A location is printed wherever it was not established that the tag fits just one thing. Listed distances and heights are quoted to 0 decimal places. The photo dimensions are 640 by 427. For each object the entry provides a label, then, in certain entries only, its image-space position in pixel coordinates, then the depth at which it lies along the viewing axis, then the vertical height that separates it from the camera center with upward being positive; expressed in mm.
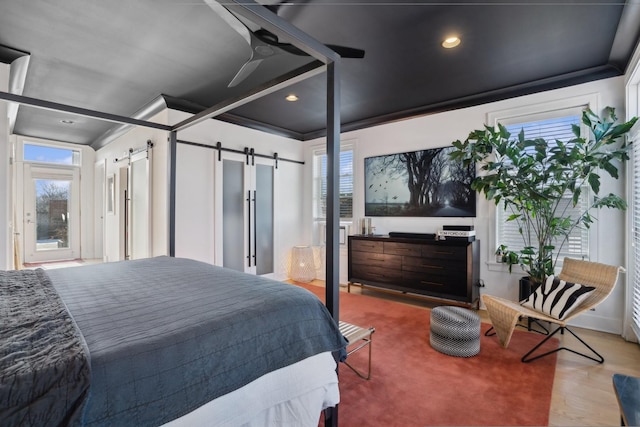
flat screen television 3977 +389
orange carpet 1810 -1203
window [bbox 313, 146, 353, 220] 5141 +536
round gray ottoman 2559 -1012
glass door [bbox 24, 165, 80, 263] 6262 -28
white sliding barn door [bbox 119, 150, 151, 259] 4172 +72
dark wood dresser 3566 -687
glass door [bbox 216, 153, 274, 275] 4505 -5
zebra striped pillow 2469 -715
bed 846 -469
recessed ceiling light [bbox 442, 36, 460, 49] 2523 +1434
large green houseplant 2859 +354
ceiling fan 1911 +1221
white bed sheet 1115 -772
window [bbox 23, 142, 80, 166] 6195 +1233
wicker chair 2477 -786
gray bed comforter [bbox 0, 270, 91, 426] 771 -428
